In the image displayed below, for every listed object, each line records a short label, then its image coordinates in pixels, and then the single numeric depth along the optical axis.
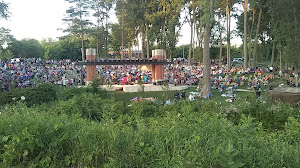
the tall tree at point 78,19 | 41.16
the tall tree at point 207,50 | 19.56
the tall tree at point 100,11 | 45.23
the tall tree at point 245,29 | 31.98
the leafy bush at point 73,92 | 13.70
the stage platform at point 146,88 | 25.84
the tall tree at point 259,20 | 33.78
